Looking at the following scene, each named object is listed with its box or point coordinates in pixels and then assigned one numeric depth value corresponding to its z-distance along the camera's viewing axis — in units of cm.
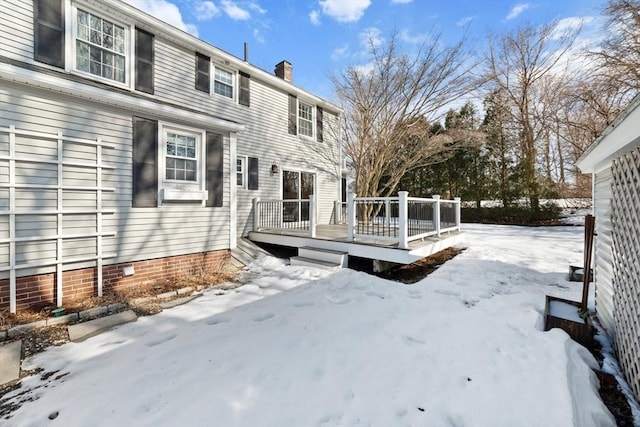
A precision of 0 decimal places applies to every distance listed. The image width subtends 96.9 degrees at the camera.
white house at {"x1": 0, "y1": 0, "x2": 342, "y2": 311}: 415
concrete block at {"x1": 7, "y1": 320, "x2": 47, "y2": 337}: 347
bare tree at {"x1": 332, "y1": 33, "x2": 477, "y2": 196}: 918
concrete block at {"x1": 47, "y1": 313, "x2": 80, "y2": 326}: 378
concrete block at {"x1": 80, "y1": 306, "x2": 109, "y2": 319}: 404
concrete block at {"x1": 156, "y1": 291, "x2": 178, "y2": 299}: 479
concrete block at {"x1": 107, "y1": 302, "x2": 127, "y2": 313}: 423
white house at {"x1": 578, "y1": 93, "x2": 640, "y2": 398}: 220
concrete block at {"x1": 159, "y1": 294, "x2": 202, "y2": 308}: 444
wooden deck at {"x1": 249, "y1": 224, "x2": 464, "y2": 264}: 540
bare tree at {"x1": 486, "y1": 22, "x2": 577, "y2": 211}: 1466
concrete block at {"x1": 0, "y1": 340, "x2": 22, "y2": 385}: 265
